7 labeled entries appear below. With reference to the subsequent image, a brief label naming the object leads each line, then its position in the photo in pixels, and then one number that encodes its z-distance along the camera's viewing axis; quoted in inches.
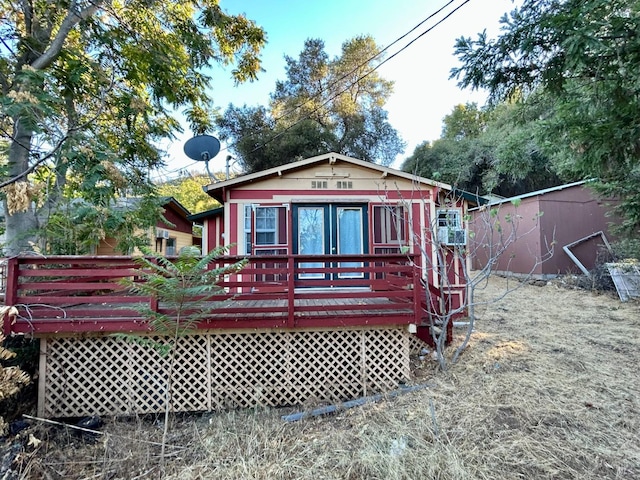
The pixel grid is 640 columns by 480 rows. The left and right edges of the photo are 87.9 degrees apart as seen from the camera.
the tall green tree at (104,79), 187.8
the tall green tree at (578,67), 174.4
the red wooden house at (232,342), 147.2
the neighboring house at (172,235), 403.5
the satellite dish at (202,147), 303.8
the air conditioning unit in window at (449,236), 235.3
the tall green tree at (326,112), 687.1
